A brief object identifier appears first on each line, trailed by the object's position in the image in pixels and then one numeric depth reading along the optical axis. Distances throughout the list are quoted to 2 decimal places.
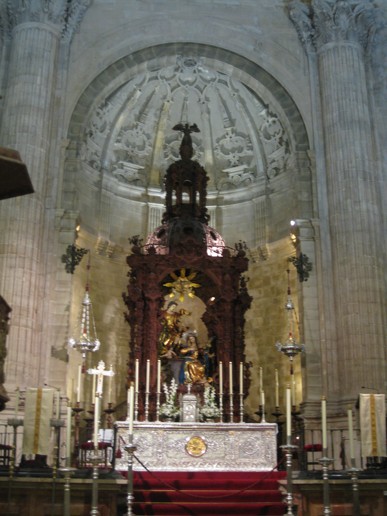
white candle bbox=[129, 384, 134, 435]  7.62
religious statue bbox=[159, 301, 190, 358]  16.55
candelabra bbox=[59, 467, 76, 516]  7.18
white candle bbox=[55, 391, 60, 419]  9.47
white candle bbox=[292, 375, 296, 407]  17.12
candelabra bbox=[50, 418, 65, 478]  8.77
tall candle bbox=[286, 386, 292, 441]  7.41
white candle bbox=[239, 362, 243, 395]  13.96
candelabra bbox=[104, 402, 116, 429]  15.29
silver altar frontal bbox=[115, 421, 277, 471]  13.23
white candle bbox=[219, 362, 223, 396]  15.08
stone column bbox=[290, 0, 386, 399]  15.76
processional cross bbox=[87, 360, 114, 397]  13.61
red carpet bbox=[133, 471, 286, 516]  10.59
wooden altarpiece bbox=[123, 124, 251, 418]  16.30
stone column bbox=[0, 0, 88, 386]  15.10
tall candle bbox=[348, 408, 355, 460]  7.84
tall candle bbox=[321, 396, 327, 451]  7.43
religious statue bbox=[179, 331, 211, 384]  15.91
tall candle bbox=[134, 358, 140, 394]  13.53
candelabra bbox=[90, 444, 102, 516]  7.17
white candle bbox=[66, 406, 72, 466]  7.29
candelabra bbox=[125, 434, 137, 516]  7.60
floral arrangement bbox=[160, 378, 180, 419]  14.37
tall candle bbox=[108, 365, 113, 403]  18.42
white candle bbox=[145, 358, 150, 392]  15.08
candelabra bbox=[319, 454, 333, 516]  7.45
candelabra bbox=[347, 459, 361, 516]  8.05
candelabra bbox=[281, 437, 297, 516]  7.38
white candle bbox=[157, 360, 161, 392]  14.17
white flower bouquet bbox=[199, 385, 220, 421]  14.44
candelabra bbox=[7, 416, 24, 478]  8.64
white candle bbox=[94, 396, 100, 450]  7.05
